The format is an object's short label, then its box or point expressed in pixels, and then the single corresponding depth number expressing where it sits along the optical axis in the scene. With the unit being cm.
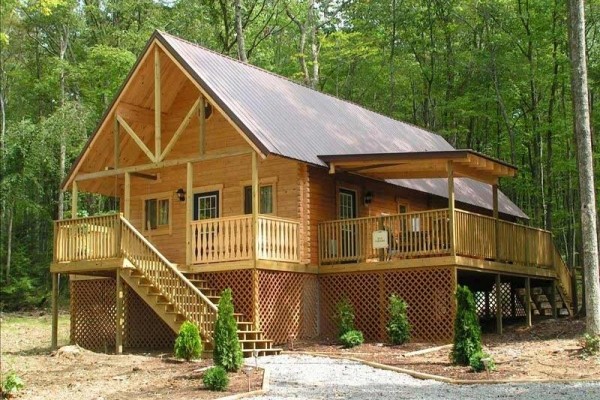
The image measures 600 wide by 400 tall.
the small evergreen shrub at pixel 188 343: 1562
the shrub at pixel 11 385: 1180
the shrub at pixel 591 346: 1523
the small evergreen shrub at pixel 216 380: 1230
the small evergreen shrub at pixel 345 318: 1858
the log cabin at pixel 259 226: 1842
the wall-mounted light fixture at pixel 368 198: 2202
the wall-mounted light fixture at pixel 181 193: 2259
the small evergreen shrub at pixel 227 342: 1380
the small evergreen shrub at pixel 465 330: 1452
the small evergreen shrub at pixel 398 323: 1830
